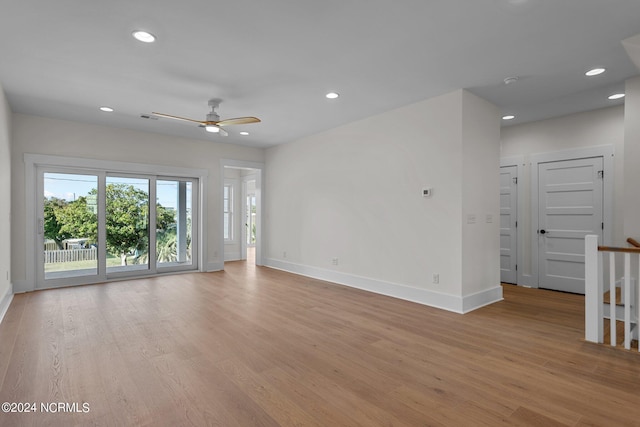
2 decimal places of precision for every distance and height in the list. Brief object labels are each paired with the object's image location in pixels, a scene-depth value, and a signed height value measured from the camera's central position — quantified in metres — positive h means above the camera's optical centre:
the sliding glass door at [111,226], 5.37 -0.22
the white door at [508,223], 5.65 -0.20
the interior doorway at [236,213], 8.59 +0.01
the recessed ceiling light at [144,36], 2.74 +1.57
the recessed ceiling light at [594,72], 3.43 +1.54
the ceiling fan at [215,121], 4.25 +1.25
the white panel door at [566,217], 4.87 -0.08
